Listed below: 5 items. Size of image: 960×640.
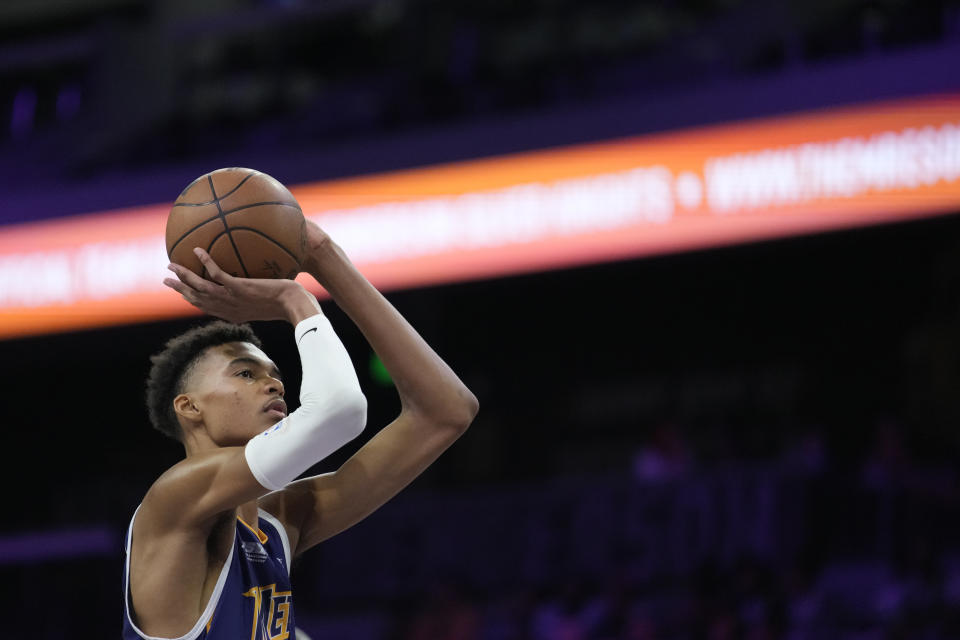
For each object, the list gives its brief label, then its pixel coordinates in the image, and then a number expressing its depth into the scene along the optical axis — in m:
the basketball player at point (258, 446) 4.94
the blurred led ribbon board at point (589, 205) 15.23
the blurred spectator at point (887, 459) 14.96
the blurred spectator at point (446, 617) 15.16
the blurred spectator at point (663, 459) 16.61
